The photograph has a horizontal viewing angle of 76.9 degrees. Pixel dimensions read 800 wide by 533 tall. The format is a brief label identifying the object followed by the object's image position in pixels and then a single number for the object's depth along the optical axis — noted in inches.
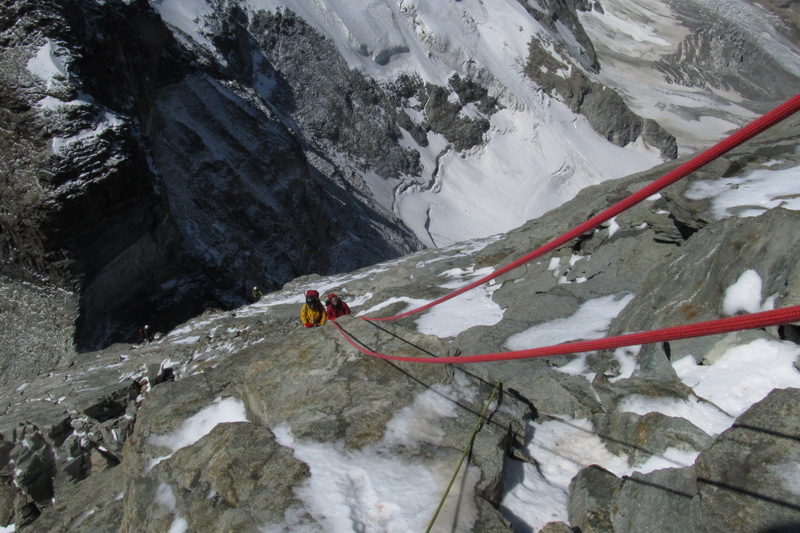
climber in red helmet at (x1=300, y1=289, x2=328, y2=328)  350.6
